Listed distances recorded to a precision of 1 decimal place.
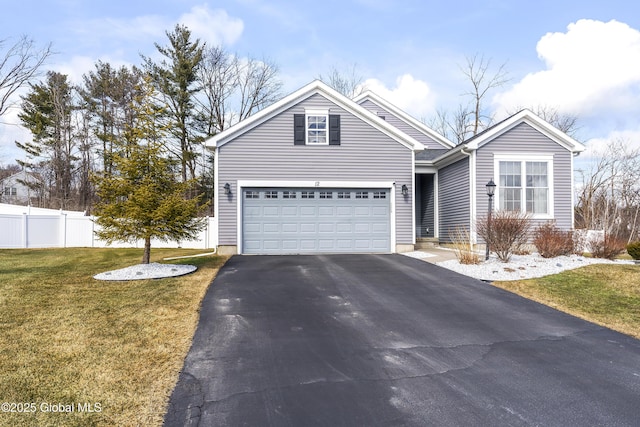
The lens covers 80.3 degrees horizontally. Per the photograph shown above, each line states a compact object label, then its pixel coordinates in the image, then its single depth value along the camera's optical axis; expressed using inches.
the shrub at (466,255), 407.5
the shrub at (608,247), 446.9
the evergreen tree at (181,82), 979.3
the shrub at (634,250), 432.1
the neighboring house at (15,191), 1120.8
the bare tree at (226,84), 1067.8
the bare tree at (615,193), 891.4
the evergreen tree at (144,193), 358.0
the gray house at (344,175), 528.7
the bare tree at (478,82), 1071.0
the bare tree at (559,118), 1128.8
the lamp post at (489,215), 419.2
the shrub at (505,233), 407.5
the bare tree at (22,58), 799.1
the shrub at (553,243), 432.5
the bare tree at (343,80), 1256.8
